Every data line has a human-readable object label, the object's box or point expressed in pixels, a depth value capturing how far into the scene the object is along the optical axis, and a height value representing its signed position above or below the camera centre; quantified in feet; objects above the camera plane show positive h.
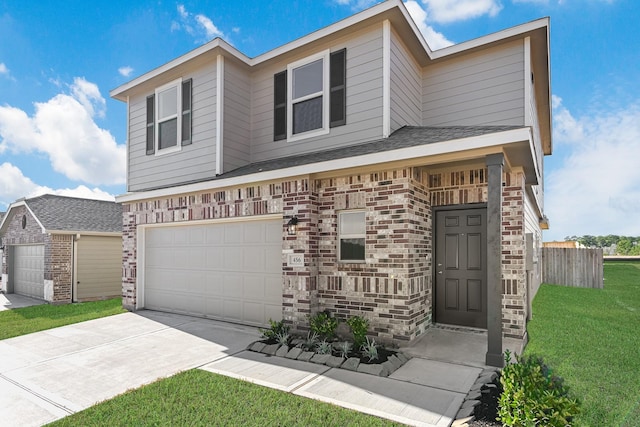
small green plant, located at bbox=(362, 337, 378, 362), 16.56 -5.75
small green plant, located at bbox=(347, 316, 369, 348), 17.63 -5.03
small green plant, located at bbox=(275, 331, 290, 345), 18.82 -5.86
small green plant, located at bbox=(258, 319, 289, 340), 19.69 -5.76
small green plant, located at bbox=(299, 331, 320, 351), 18.19 -5.93
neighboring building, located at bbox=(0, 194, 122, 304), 38.37 -3.16
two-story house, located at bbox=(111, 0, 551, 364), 19.22 +2.44
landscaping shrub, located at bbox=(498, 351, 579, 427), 9.16 -4.43
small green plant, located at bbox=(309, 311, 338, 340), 18.81 -5.21
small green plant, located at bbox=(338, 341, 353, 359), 16.96 -5.88
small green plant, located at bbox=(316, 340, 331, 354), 17.47 -5.88
